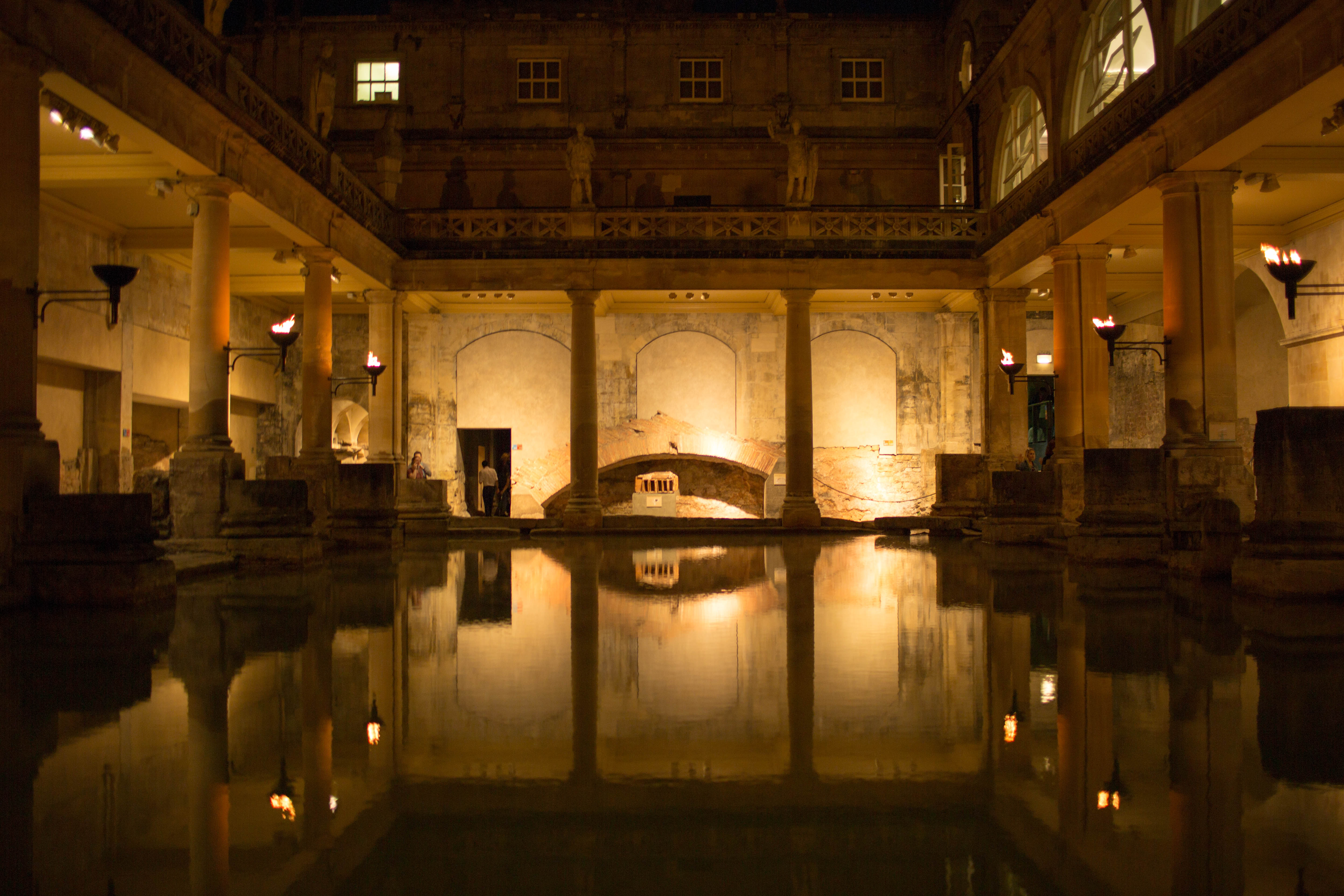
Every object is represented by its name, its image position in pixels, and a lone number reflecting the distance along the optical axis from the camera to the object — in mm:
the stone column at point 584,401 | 23344
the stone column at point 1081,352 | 19141
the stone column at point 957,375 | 28484
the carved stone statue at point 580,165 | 23516
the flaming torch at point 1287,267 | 9984
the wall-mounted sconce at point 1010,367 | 20188
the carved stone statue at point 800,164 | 23406
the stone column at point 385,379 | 22953
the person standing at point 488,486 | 25922
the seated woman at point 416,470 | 25344
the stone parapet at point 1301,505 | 8430
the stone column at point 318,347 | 18891
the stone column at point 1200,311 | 13969
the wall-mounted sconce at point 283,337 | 14094
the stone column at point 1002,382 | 23047
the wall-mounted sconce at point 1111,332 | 15734
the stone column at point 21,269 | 8891
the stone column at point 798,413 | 23484
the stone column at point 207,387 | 12992
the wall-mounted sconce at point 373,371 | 20031
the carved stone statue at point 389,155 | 22312
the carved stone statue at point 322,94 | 18641
